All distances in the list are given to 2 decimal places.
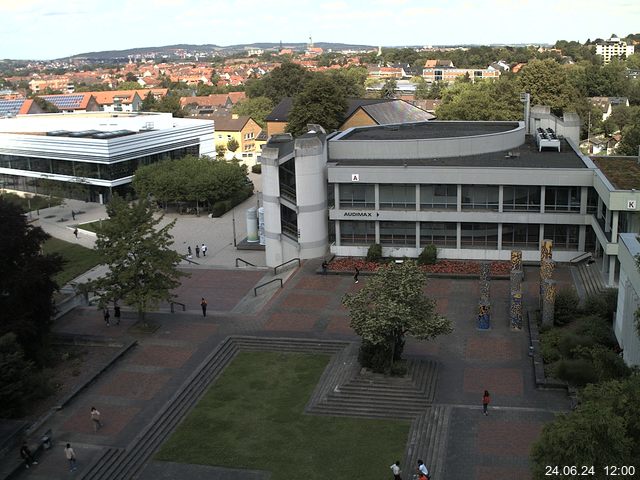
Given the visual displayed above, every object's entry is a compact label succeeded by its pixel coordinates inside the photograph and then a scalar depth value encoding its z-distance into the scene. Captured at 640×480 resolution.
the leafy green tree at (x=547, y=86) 98.00
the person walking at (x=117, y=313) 40.16
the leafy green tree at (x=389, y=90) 148.12
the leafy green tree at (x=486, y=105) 87.62
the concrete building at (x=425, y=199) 46.22
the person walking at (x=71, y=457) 26.02
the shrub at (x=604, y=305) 35.81
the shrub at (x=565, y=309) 36.75
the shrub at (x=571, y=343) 31.72
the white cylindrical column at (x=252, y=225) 56.91
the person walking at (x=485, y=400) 28.42
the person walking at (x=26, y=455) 26.62
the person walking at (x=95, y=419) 28.67
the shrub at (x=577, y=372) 28.39
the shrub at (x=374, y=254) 48.28
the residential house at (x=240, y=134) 109.25
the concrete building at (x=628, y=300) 28.97
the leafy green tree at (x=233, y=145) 107.38
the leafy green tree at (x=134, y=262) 37.44
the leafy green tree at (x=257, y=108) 122.12
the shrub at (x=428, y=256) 47.31
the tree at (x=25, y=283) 33.59
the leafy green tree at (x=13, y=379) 28.52
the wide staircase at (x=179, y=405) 26.41
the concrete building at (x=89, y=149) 76.81
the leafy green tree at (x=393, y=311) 30.61
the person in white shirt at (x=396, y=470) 24.16
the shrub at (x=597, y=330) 32.69
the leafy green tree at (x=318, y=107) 85.69
